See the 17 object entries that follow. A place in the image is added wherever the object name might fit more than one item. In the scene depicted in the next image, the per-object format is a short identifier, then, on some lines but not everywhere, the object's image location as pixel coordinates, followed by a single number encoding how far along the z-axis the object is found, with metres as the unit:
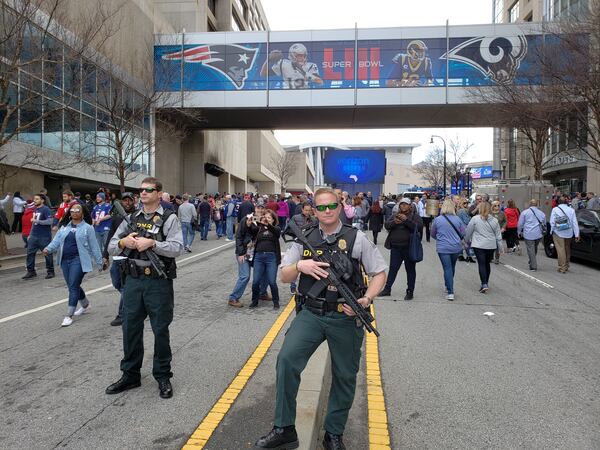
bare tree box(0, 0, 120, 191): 12.03
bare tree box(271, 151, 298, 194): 74.11
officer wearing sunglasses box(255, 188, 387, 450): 2.93
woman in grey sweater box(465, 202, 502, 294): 8.57
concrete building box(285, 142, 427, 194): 122.81
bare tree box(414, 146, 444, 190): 60.12
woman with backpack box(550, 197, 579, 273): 11.18
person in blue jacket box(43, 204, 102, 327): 6.44
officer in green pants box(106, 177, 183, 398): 3.94
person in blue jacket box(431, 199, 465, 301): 8.14
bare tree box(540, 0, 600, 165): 15.09
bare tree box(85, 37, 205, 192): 19.05
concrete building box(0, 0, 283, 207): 17.97
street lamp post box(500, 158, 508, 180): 37.38
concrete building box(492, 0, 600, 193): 32.16
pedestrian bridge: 28.95
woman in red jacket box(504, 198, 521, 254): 14.55
